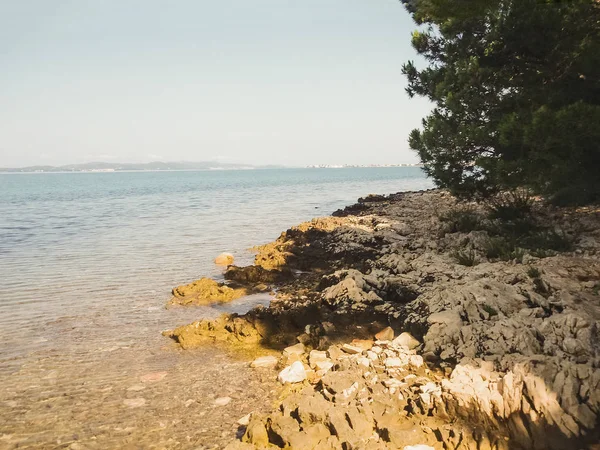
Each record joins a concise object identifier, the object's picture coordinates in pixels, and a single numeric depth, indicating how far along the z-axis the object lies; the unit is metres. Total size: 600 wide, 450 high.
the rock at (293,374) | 5.84
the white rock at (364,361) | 5.42
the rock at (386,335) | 6.60
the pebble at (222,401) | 5.46
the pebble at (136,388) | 5.91
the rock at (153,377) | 6.20
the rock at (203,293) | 10.09
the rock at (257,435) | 4.34
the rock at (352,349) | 6.13
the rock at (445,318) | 5.89
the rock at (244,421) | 4.94
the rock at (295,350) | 6.64
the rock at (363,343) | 6.42
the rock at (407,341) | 5.93
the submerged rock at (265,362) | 6.48
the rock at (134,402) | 5.49
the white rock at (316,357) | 6.11
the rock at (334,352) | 6.10
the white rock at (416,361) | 5.31
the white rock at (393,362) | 5.33
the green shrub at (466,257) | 8.95
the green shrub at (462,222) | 12.40
